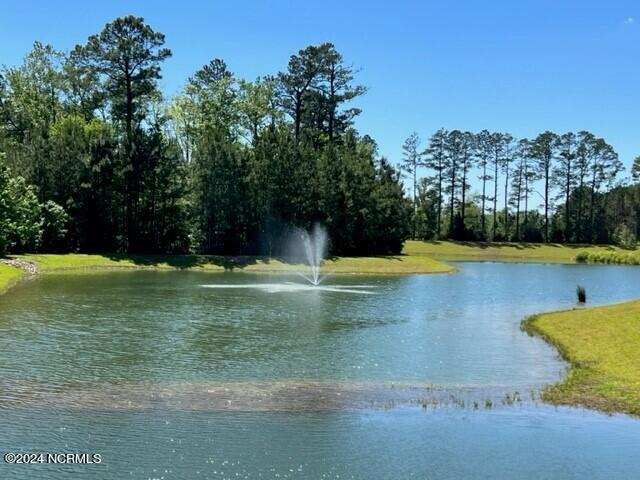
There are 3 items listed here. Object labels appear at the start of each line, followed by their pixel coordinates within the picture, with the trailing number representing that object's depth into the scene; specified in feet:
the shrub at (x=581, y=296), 130.64
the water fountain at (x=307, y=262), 154.10
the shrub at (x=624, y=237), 391.59
